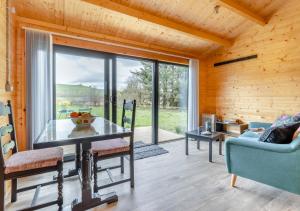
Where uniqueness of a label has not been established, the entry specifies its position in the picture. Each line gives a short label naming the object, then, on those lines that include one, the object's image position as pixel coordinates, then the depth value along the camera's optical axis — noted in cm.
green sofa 175
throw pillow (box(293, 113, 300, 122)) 252
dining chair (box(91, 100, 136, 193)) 190
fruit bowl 198
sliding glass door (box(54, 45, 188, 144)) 319
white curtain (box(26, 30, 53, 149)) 269
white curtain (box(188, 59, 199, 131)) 459
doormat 339
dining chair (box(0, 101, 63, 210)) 148
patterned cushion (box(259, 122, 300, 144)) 192
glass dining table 149
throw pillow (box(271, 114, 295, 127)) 295
